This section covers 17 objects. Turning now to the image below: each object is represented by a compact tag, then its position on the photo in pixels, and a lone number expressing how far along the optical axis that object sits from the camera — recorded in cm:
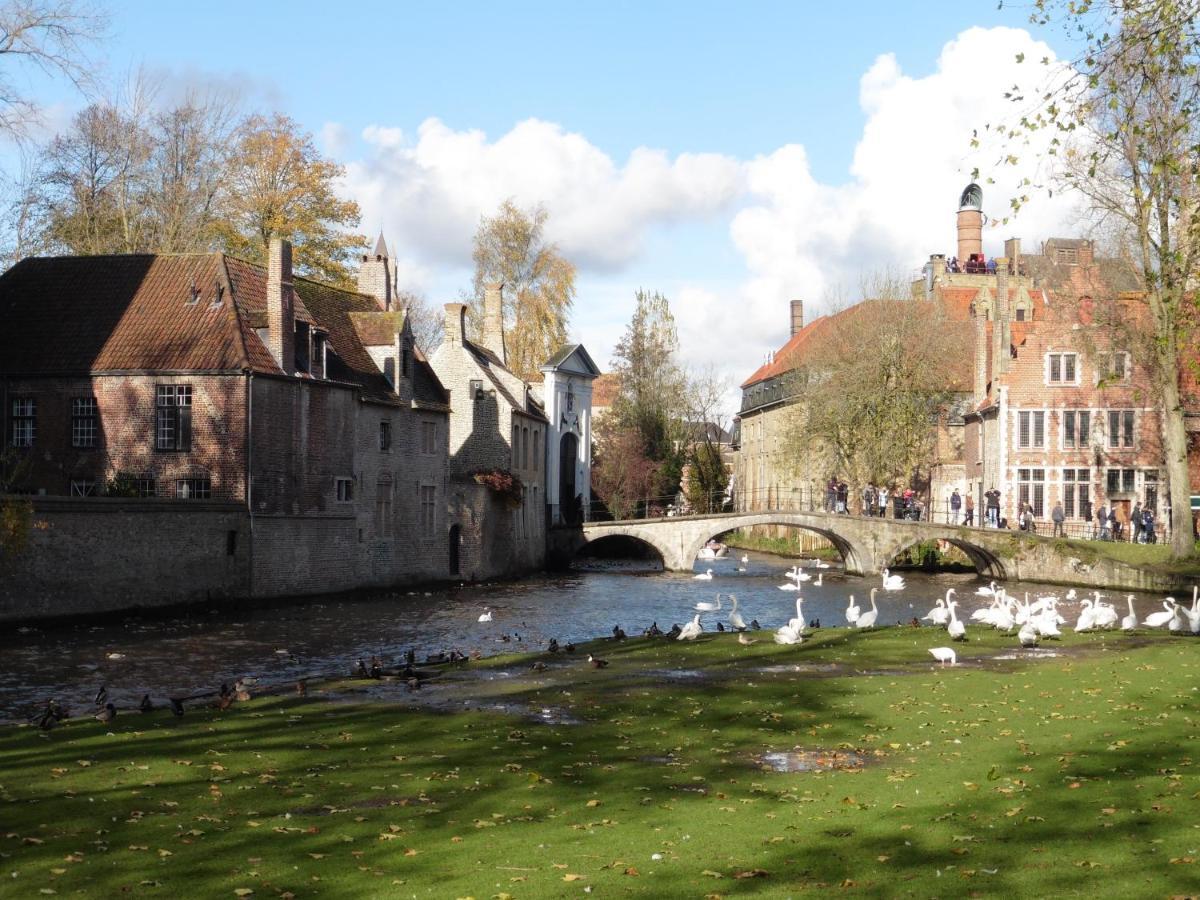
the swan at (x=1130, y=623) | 3073
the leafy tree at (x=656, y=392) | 7912
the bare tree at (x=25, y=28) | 3148
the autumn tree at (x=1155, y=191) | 1536
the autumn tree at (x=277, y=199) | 5900
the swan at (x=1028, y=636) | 2659
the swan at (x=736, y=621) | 3129
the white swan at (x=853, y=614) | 3189
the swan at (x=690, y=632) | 3016
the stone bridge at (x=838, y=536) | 5606
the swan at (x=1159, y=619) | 3075
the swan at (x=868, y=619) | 3118
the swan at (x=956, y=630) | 2772
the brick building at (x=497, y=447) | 5697
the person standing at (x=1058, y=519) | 5766
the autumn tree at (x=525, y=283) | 7662
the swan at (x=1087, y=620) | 3003
